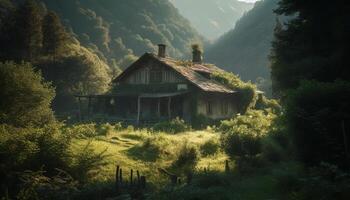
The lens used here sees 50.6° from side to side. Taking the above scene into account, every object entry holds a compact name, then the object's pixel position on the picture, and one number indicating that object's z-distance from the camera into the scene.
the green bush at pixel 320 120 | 11.13
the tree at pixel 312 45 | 14.91
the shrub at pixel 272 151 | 14.77
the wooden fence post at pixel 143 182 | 10.45
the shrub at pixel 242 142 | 15.04
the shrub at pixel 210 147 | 18.07
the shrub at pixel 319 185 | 8.20
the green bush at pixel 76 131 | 13.28
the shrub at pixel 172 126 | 26.24
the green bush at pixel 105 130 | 21.11
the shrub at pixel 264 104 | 43.25
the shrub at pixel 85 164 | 12.34
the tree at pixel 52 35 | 51.83
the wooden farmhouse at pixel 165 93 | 33.56
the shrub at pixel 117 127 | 24.04
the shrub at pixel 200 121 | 32.47
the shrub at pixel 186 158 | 14.98
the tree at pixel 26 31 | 48.38
